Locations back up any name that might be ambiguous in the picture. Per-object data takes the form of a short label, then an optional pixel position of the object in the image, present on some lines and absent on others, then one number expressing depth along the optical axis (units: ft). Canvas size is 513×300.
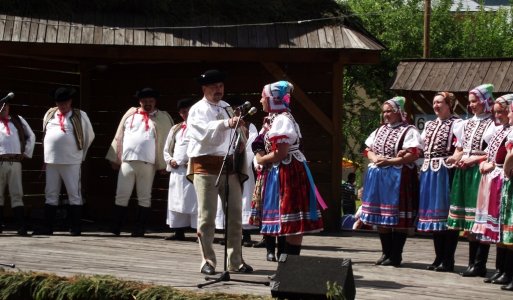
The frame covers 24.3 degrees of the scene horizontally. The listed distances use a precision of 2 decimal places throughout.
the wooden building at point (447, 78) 45.06
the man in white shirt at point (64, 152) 41.57
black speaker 22.39
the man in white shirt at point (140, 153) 42.24
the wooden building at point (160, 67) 43.34
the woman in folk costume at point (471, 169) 30.45
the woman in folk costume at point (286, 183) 29.53
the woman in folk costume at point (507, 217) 27.66
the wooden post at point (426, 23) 97.28
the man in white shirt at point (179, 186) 40.52
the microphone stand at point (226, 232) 27.06
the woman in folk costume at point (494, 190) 28.73
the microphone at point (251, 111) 26.33
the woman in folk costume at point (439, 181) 32.04
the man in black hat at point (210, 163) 28.91
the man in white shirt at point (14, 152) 41.39
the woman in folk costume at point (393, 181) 32.68
